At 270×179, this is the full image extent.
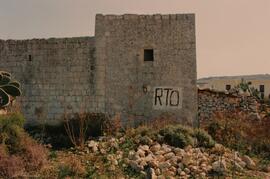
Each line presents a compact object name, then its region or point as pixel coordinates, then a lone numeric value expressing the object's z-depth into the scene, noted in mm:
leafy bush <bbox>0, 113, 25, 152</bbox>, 10281
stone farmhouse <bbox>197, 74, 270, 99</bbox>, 53628
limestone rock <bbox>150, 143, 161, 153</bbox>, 11083
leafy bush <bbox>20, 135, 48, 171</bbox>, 9836
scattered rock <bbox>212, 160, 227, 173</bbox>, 10219
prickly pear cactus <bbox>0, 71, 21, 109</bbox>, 11906
